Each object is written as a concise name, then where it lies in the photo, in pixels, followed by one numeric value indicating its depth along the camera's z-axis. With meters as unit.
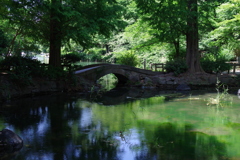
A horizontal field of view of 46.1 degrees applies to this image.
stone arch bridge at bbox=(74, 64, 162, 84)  15.73
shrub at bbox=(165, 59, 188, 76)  17.92
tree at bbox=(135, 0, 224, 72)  15.86
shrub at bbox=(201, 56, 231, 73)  18.52
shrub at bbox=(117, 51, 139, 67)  21.42
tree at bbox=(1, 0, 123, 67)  12.20
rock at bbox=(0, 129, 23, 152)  5.98
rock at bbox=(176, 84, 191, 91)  16.49
